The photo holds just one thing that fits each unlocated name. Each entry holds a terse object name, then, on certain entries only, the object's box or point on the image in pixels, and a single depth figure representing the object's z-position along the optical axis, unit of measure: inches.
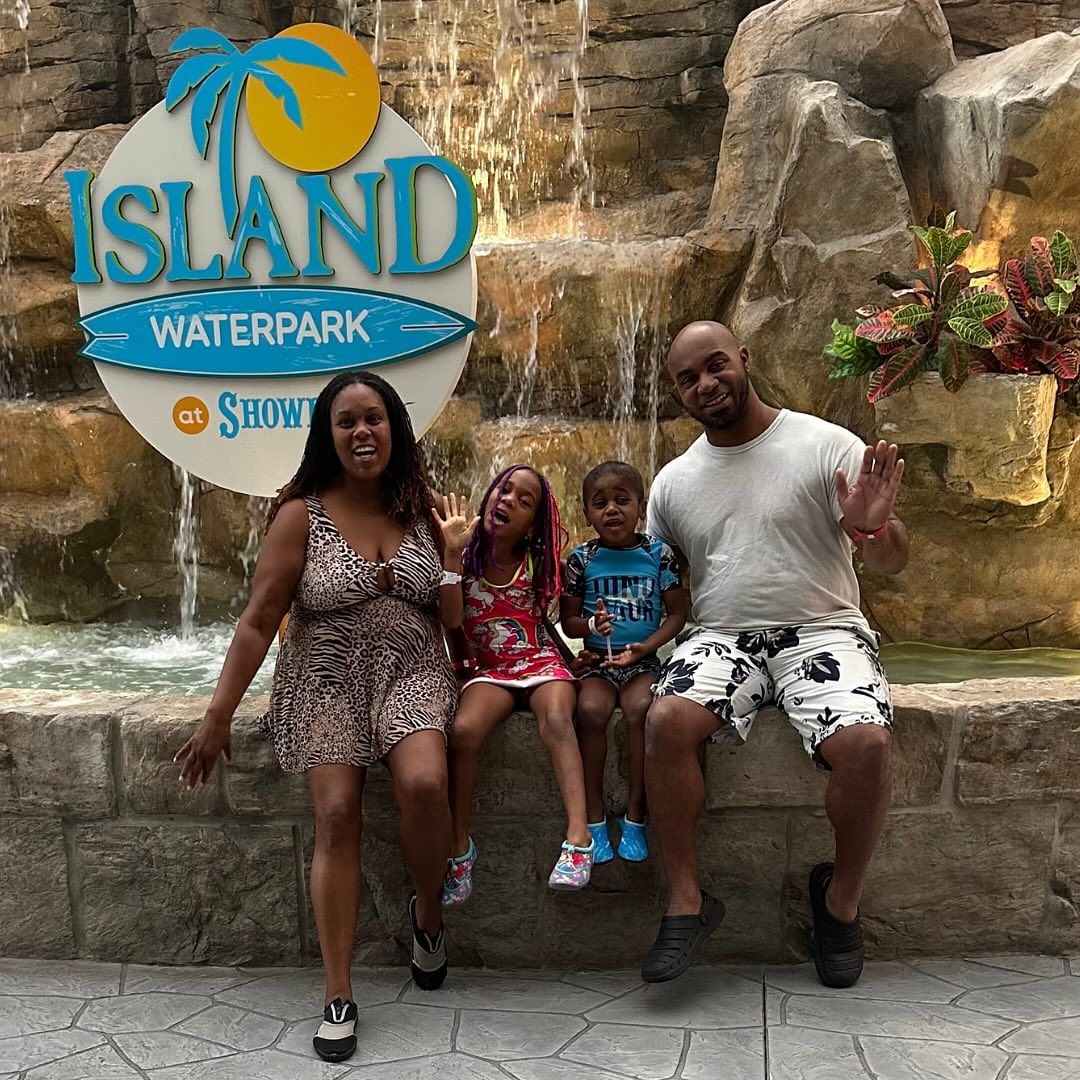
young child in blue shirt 112.6
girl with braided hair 105.0
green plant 188.1
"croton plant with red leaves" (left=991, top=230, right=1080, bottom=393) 191.2
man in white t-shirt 101.7
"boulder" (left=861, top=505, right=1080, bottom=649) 213.2
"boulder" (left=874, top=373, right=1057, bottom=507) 192.2
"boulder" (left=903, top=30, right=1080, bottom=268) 207.5
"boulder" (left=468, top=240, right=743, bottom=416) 226.8
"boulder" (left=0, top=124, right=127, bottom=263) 240.4
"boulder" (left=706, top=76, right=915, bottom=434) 211.9
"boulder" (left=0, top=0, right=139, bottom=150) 313.9
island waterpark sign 130.9
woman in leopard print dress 99.5
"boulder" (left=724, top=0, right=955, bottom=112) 228.8
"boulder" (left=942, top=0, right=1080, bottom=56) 281.3
